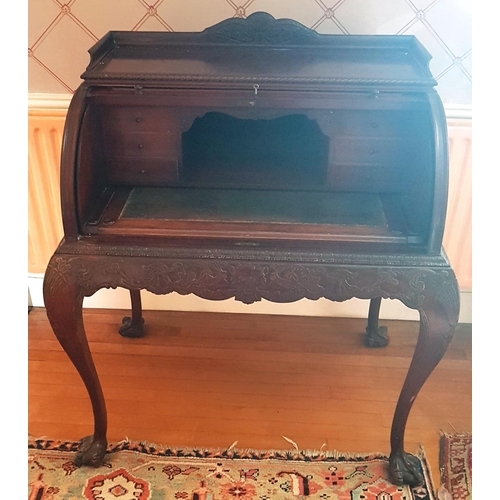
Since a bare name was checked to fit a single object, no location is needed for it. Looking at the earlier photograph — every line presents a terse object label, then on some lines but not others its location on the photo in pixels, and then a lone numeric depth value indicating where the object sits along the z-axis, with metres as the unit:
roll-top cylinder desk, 1.23
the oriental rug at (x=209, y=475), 1.53
